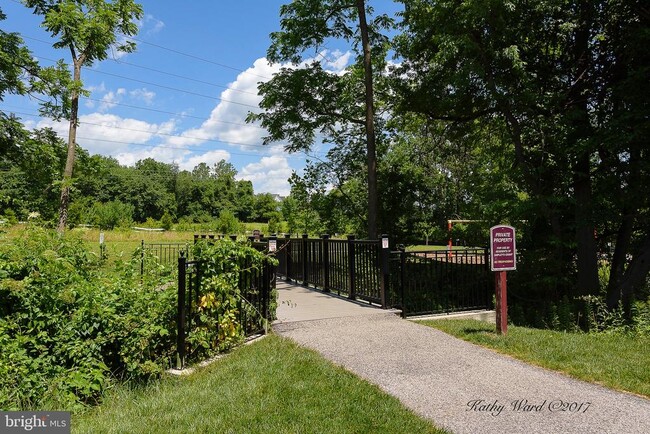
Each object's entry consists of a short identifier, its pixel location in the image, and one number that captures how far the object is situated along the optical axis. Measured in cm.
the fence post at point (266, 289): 616
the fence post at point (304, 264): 1073
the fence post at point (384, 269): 766
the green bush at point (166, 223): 5653
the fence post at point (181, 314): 488
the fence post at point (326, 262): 943
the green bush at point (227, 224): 3762
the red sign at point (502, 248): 618
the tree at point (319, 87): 1205
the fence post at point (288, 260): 1193
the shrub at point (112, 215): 4838
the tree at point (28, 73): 1463
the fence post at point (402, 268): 724
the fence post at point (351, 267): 848
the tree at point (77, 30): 1525
